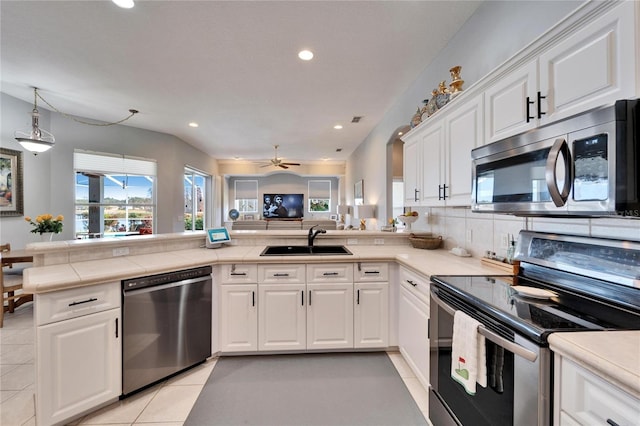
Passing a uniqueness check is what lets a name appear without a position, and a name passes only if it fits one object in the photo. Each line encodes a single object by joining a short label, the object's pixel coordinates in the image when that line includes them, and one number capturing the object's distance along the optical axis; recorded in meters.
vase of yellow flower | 3.31
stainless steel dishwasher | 1.78
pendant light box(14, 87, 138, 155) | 3.24
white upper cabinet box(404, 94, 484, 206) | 1.72
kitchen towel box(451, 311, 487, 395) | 1.10
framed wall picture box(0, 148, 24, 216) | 3.53
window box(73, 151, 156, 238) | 4.62
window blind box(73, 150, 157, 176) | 4.54
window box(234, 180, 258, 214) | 9.97
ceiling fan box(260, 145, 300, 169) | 6.91
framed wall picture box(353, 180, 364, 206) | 6.34
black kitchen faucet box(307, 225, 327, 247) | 2.74
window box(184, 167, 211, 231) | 6.92
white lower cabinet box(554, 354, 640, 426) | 0.65
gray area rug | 1.67
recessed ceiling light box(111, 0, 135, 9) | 1.98
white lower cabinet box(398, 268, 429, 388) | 1.79
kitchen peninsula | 1.51
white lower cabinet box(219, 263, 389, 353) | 2.26
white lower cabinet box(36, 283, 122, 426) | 1.48
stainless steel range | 0.89
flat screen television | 9.88
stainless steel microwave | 0.84
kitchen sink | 2.59
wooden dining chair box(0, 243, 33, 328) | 2.91
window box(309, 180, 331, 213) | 10.01
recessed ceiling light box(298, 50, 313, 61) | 2.63
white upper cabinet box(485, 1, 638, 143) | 0.87
